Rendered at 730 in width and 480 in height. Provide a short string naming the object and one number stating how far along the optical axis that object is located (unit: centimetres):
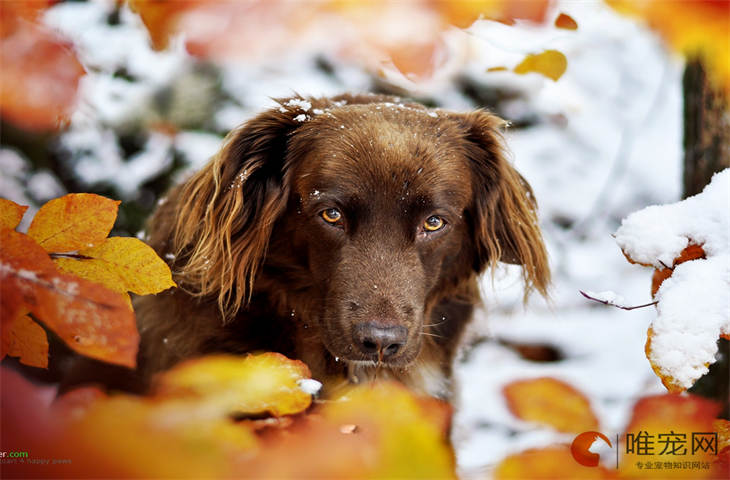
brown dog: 270
